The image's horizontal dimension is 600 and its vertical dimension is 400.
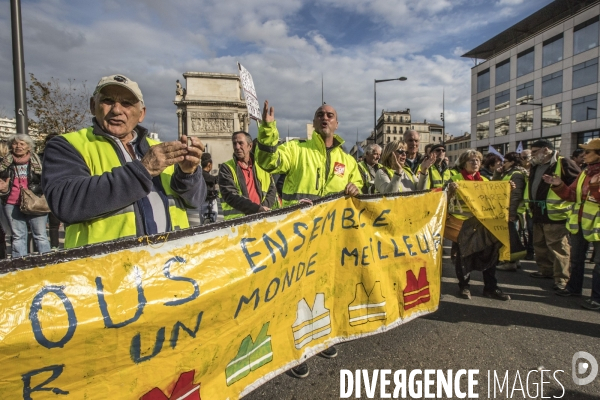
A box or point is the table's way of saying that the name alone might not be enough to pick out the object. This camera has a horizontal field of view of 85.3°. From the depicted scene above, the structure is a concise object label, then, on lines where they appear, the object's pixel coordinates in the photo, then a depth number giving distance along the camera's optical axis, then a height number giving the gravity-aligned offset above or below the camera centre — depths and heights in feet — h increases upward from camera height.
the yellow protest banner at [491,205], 12.35 -1.01
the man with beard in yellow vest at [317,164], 10.55 +0.57
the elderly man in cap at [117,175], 4.86 +0.15
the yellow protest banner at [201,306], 3.69 -1.87
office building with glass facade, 103.30 +36.52
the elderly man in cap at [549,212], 14.90 -1.65
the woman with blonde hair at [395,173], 11.65 +0.28
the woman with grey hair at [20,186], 15.16 +0.01
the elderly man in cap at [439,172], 14.79 +0.38
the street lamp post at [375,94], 57.47 +16.01
